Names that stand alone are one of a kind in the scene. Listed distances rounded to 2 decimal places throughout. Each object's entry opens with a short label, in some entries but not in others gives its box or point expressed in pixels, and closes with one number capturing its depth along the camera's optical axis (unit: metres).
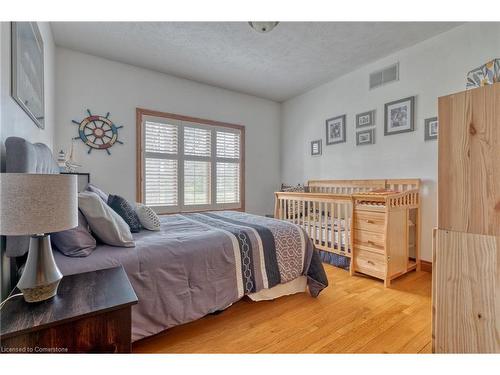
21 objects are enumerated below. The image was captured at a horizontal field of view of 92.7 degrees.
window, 3.30
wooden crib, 2.31
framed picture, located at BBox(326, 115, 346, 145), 3.46
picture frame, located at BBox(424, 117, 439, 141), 2.52
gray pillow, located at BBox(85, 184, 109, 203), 1.88
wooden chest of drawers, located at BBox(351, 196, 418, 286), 2.28
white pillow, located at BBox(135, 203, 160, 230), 1.90
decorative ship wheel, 2.86
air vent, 2.87
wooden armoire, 0.81
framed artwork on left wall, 1.19
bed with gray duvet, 1.33
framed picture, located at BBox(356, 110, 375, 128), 3.09
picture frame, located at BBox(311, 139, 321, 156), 3.82
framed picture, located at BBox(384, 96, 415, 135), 2.71
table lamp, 0.74
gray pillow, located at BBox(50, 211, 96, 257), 1.23
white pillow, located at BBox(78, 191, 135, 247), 1.34
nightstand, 0.73
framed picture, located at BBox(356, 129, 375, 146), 3.10
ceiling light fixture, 1.98
